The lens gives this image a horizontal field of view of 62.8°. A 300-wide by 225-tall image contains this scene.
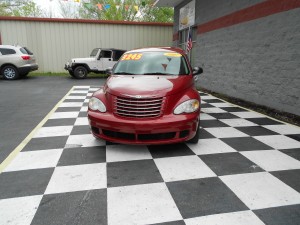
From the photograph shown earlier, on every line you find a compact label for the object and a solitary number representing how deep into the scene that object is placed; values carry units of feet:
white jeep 43.01
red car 11.12
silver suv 39.70
